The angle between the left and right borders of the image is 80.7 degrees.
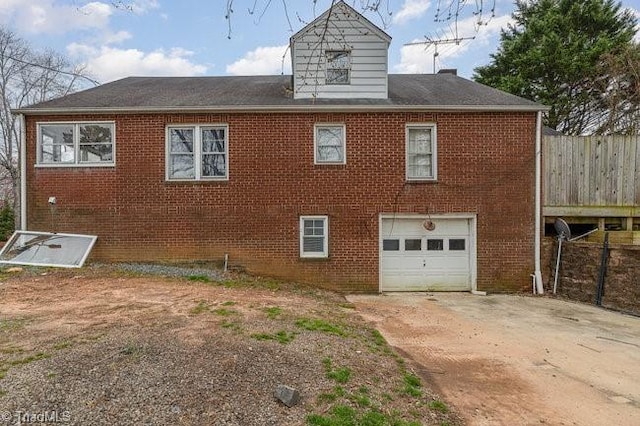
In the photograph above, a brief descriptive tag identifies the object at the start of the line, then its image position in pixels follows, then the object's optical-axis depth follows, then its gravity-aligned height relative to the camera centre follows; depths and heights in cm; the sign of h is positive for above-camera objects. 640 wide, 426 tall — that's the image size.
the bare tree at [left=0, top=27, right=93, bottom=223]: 2181 +720
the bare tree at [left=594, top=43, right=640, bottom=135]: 1647 +519
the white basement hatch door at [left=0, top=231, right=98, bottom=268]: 936 -117
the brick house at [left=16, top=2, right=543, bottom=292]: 992 +48
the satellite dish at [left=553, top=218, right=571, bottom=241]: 994 -74
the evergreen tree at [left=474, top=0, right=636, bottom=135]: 1950 +778
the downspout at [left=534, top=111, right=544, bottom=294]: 994 +3
